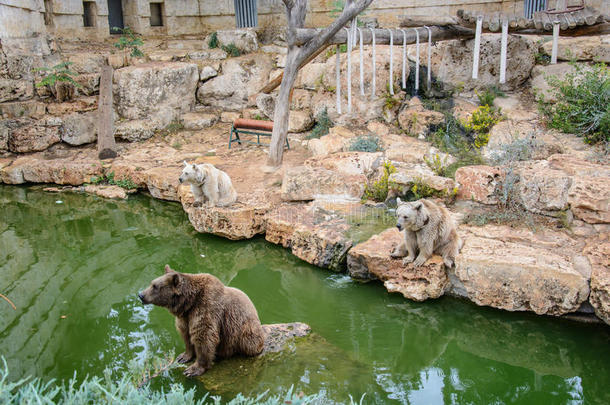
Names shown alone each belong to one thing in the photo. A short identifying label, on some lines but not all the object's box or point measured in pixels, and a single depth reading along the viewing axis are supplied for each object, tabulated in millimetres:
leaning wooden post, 12133
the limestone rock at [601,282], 5648
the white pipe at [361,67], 9820
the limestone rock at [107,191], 10773
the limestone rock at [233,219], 8438
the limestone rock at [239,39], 15711
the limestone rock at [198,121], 13930
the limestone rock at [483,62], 11547
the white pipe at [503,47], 9133
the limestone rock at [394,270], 6504
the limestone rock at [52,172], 11375
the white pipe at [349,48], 9867
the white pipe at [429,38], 10742
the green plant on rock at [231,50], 15492
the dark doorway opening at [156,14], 17938
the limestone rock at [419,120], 10867
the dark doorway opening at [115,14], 17869
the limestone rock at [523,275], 5910
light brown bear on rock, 6176
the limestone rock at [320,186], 8828
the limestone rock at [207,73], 14797
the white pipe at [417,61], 10494
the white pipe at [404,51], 10540
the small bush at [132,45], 14688
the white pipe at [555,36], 9438
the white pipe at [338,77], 10047
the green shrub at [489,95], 11125
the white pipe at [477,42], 9002
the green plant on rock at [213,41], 15742
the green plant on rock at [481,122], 10227
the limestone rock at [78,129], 12773
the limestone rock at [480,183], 7801
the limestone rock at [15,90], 12773
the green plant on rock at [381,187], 8547
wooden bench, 11836
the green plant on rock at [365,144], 10398
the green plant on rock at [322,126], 12219
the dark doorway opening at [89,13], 16734
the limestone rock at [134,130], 13172
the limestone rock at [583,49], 10876
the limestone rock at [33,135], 12328
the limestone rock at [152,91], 13719
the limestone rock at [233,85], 14766
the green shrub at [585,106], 8836
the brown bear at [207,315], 4648
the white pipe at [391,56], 10117
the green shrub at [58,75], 12484
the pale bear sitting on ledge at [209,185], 8359
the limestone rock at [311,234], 7387
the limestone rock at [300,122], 12867
